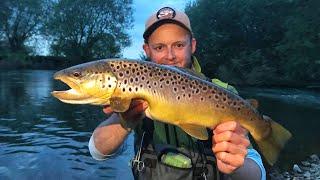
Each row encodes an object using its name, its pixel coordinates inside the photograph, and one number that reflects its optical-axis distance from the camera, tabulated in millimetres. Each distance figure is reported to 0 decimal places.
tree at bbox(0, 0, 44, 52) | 37251
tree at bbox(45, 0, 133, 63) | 38535
